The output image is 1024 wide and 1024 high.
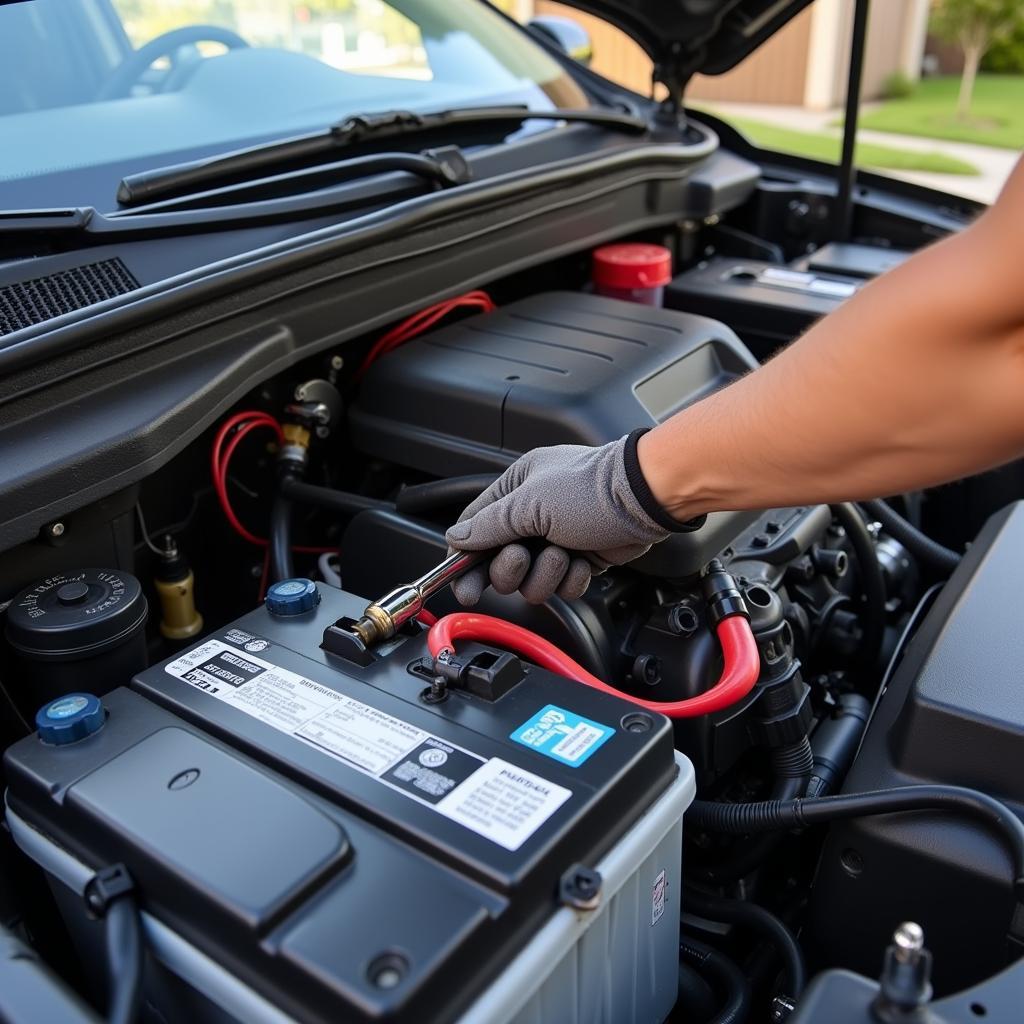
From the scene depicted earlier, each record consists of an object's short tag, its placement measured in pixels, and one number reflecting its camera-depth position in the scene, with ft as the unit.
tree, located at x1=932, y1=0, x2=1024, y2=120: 43.93
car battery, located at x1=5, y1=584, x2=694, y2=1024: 2.56
